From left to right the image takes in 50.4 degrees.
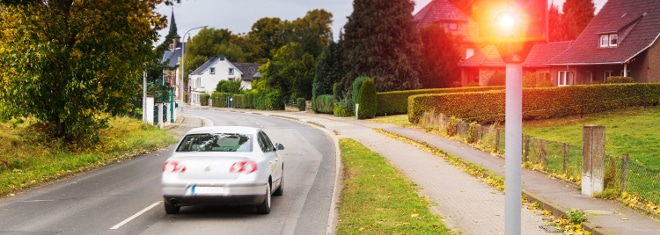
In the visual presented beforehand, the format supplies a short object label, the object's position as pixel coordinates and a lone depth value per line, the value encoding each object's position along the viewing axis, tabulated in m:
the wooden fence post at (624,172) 12.47
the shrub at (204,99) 102.74
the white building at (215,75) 114.88
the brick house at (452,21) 77.25
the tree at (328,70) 62.33
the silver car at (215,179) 11.05
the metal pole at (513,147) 5.79
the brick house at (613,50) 49.16
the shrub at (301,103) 69.21
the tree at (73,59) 20.17
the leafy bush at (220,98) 92.32
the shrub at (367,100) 49.88
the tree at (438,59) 60.41
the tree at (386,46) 55.34
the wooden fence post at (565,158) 15.74
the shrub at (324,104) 59.44
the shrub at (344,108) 54.78
